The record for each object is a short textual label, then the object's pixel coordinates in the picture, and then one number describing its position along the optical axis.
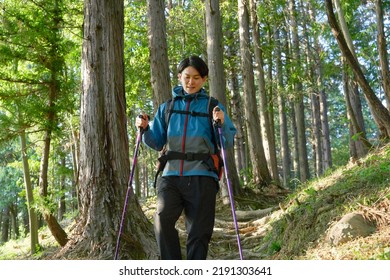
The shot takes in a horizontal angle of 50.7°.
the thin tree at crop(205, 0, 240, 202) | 10.66
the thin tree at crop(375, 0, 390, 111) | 7.36
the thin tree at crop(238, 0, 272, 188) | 12.54
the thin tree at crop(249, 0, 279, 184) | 13.71
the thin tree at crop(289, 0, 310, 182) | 17.69
